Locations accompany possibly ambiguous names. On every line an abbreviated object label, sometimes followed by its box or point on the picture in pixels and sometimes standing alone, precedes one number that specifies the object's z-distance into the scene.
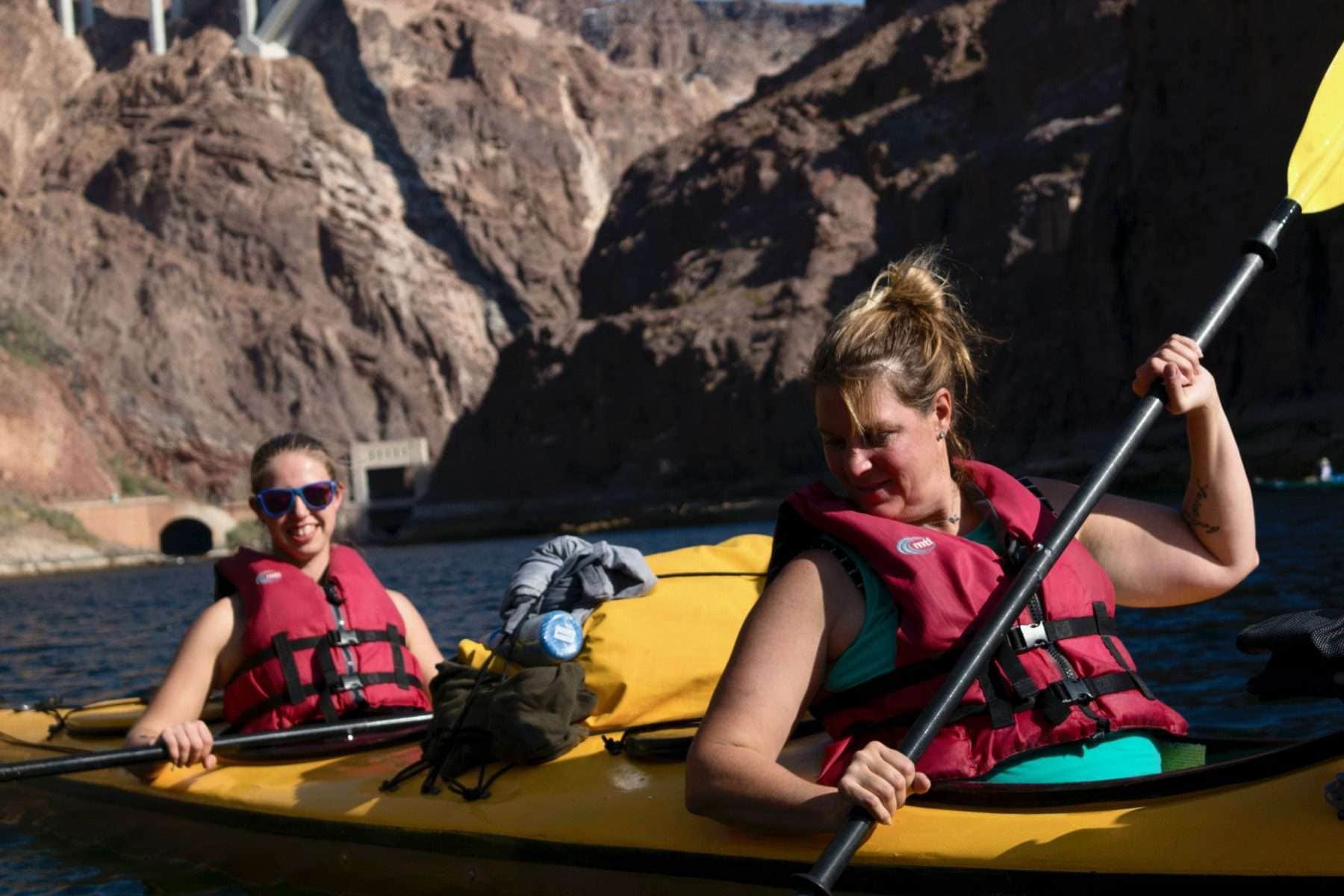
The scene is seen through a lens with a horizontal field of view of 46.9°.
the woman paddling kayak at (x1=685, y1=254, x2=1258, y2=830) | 2.93
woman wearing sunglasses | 5.15
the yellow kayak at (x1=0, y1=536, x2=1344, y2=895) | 2.86
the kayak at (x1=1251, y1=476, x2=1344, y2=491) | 34.09
